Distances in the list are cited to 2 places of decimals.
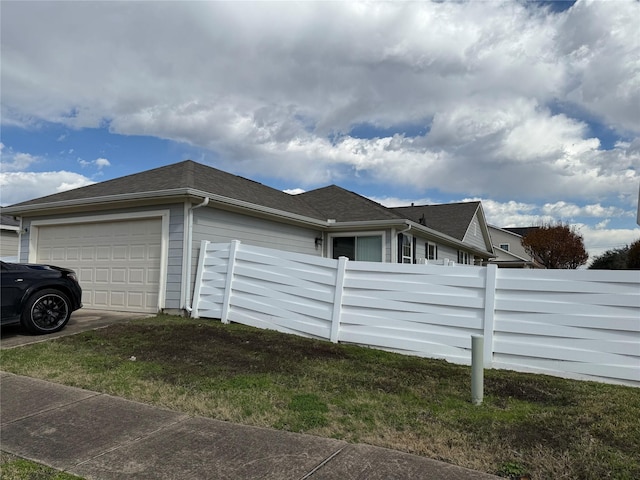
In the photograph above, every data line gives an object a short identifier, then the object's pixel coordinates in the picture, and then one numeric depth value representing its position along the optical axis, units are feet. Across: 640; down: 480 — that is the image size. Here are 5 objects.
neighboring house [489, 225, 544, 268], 136.01
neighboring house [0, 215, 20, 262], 62.85
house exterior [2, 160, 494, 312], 32.71
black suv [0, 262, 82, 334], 24.56
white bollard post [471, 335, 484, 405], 15.14
